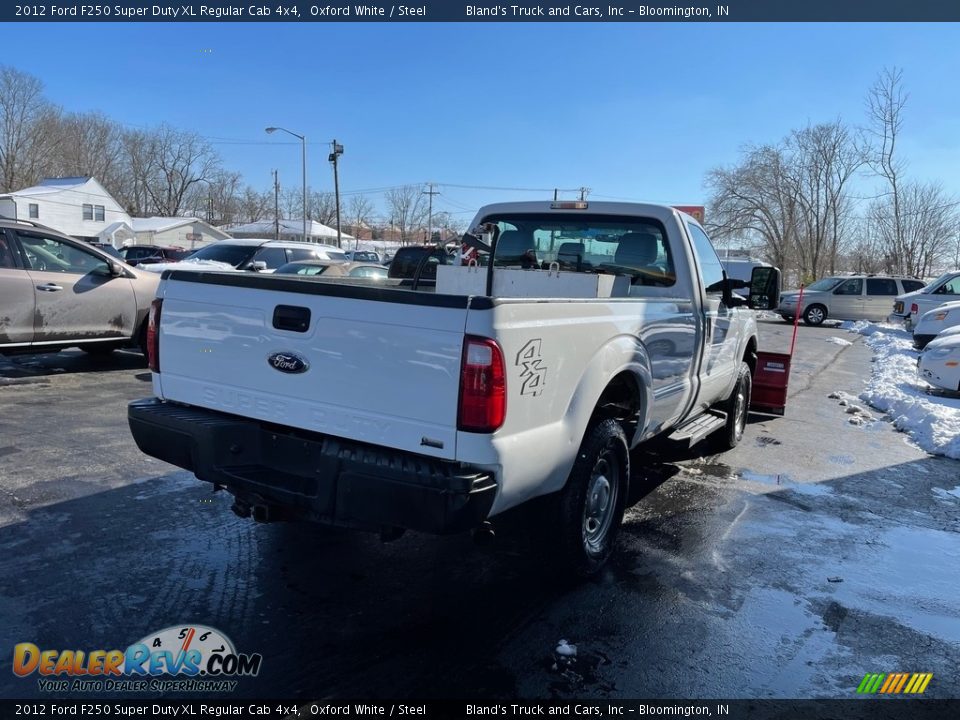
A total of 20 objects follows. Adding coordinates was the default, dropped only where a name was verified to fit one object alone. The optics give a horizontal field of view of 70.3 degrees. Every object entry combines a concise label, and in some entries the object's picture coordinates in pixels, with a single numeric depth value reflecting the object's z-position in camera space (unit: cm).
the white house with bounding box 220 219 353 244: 7194
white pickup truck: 277
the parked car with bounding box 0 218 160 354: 791
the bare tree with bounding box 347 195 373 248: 10060
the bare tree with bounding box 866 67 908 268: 3475
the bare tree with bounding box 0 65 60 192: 7231
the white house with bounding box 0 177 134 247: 5822
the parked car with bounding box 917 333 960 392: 931
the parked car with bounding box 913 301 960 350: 1430
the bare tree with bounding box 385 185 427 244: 9756
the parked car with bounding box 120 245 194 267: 3550
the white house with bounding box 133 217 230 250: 6819
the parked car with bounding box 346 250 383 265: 3308
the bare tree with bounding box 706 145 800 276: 4341
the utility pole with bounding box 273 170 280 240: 8050
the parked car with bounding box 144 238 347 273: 1427
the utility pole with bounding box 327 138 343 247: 4124
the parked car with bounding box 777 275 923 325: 2480
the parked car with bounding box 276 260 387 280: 1265
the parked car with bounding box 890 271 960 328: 1794
